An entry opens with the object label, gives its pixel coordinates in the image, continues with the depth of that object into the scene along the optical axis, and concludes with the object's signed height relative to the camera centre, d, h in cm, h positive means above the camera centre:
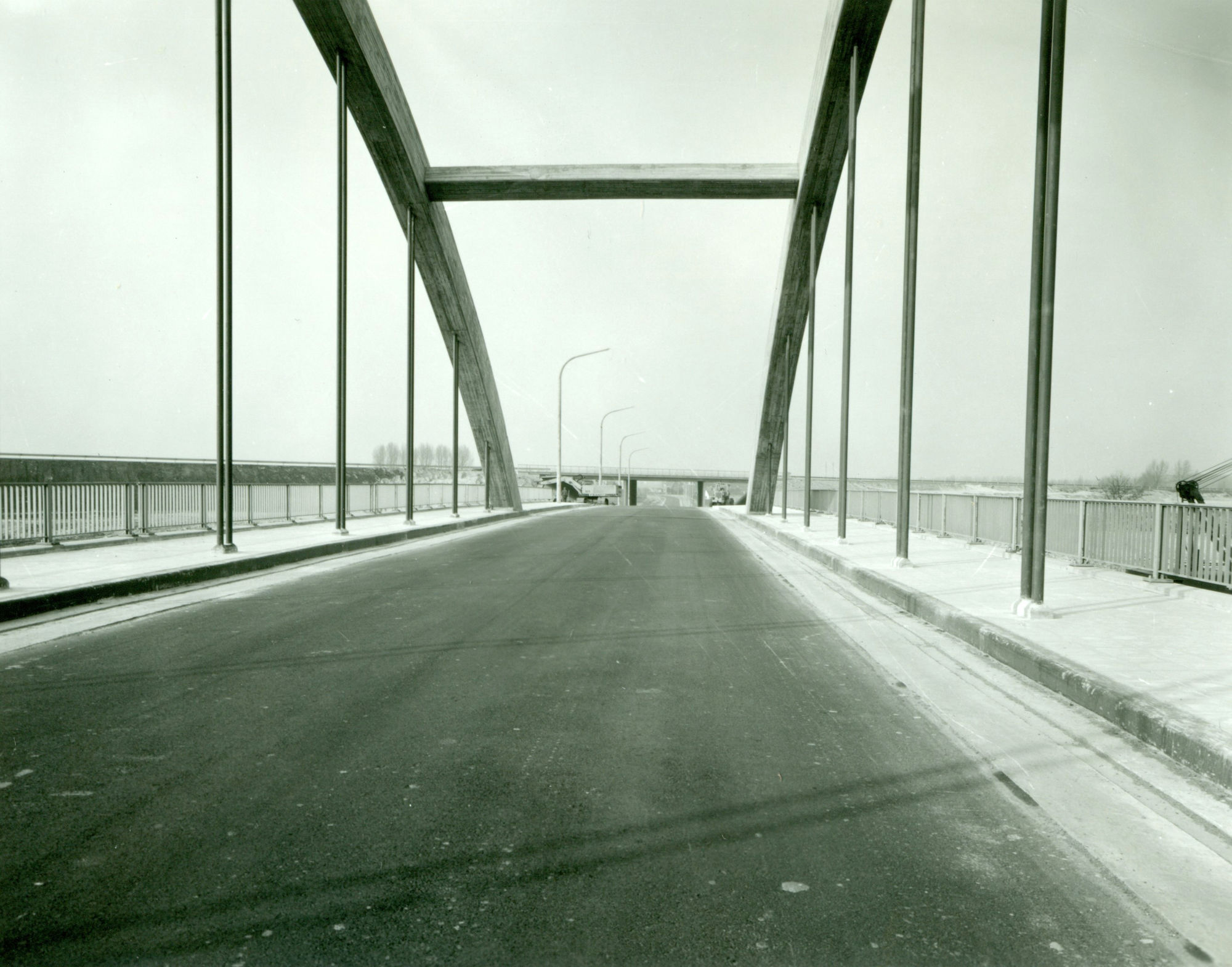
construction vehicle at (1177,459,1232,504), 1299 -25
